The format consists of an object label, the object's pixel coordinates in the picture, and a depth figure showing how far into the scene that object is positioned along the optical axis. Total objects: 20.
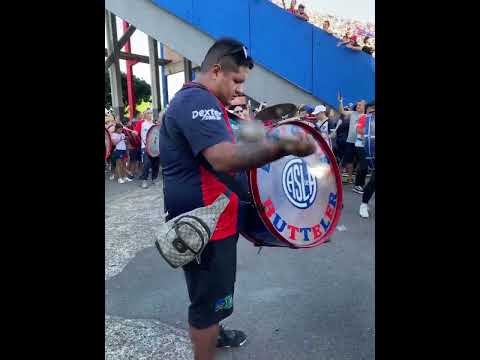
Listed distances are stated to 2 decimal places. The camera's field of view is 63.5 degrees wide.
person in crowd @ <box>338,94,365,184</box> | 7.42
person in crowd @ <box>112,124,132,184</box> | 9.16
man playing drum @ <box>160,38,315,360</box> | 1.63
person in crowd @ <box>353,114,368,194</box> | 6.54
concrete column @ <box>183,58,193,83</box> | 20.02
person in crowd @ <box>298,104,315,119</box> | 7.08
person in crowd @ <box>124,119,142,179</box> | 10.01
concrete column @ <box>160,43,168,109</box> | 22.23
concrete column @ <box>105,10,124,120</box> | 17.45
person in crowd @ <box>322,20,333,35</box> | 10.39
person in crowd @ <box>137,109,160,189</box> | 8.56
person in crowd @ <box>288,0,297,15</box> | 10.49
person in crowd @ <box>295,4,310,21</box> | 10.02
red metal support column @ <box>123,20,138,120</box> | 20.47
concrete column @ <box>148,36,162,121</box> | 17.95
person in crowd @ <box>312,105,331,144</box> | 8.05
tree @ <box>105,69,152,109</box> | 38.94
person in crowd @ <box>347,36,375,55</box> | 9.45
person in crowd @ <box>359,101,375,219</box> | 5.57
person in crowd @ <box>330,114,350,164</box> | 8.04
